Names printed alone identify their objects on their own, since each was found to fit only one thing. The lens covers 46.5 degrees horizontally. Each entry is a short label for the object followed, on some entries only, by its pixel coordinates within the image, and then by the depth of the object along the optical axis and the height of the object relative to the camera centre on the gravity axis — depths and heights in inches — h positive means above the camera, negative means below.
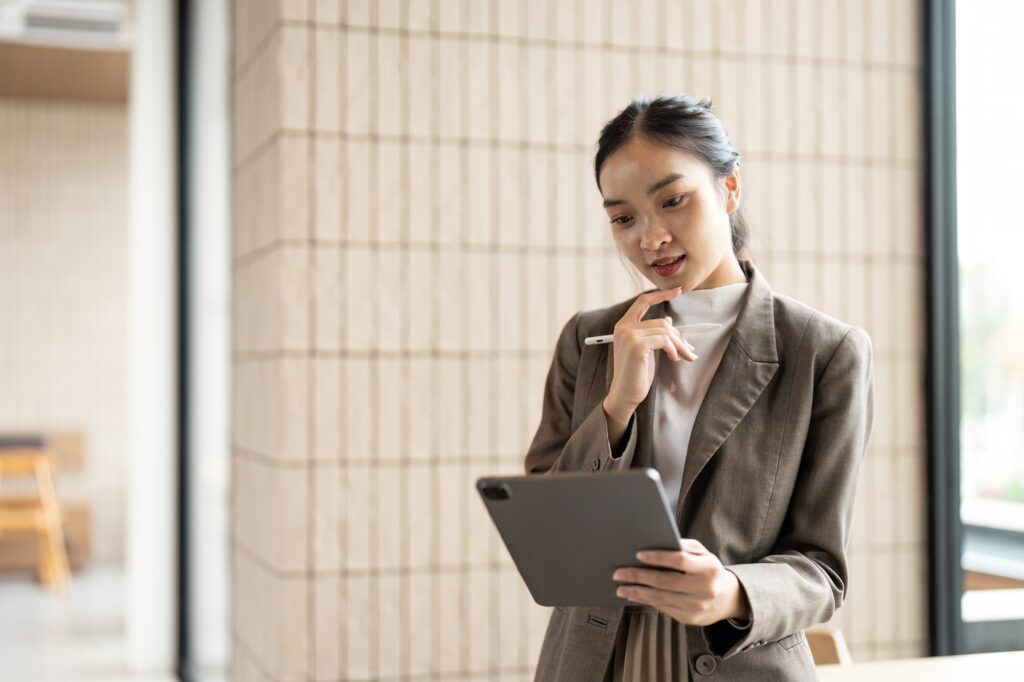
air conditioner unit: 254.2 +71.8
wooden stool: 282.7 -39.4
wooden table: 70.1 -19.5
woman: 54.6 -3.3
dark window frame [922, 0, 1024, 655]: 134.8 -0.7
